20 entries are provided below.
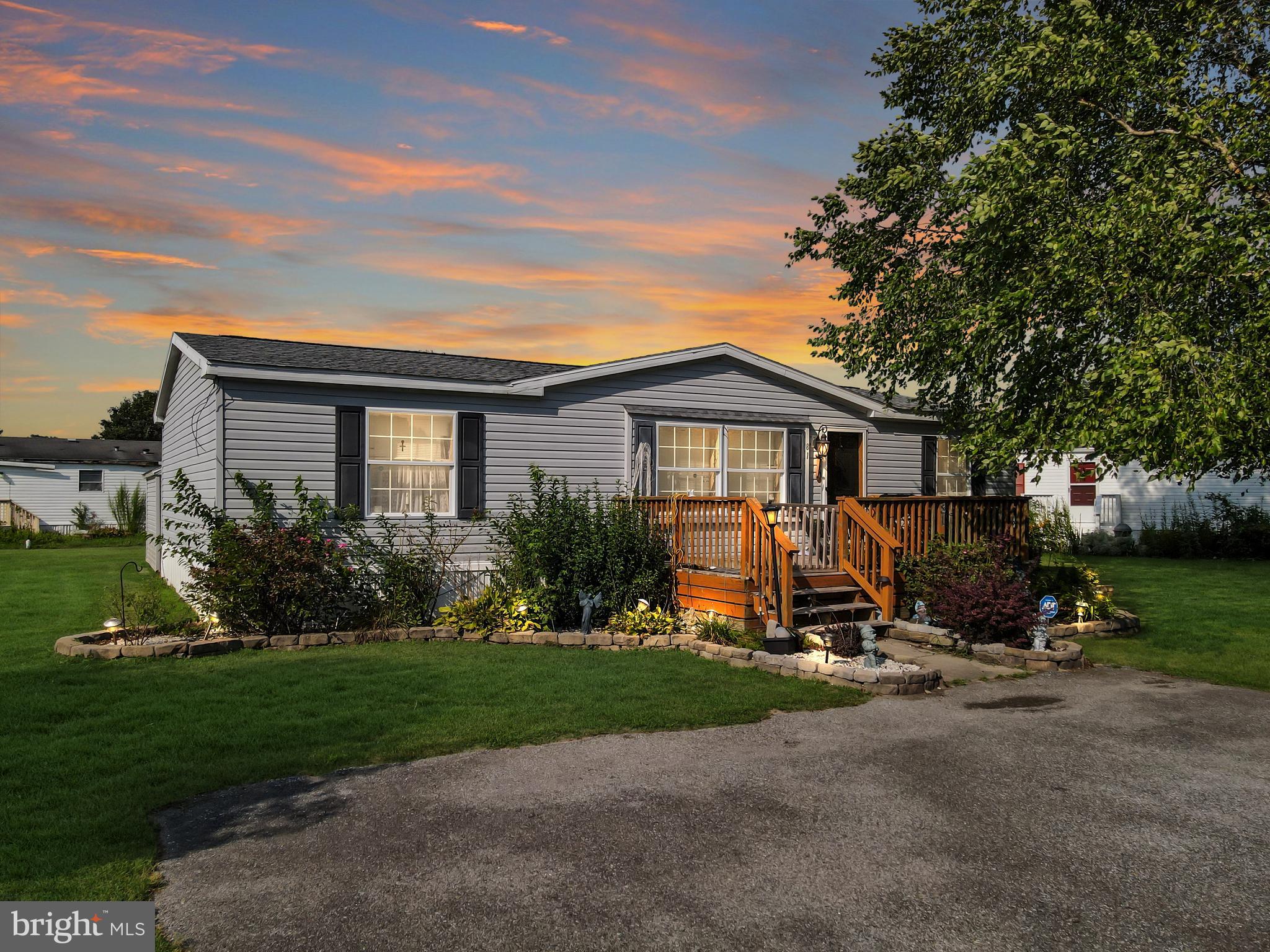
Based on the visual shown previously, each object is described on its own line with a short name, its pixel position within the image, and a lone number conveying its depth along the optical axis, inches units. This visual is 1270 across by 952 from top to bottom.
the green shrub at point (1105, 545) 947.3
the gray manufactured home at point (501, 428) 443.5
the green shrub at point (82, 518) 1283.2
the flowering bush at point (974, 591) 381.7
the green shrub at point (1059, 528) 794.8
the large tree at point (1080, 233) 384.5
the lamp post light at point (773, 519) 394.9
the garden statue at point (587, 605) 405.1
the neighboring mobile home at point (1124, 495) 991.6
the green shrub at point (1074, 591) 451.5
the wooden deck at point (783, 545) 398.6
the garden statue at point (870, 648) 333.4
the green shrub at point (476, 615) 426.0
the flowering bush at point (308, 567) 398.0
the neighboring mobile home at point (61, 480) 1299.2
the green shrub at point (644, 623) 409.7
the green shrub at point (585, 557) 424.8
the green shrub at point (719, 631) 385.1
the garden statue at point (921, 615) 420.8
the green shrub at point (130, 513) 1256.2
